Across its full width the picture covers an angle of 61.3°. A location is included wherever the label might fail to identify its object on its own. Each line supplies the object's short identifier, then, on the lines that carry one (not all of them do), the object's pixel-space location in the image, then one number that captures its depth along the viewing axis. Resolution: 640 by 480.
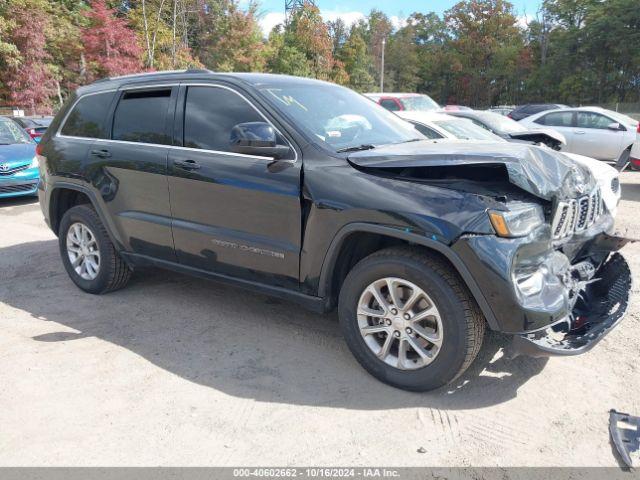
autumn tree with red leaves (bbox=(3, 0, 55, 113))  24.27
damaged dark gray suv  2.88
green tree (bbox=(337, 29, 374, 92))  46.28
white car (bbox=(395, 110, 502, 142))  7.12
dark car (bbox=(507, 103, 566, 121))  22.70
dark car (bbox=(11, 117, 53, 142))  14.15
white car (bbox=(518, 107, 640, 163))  12.43
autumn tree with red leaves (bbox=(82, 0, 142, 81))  25.12
